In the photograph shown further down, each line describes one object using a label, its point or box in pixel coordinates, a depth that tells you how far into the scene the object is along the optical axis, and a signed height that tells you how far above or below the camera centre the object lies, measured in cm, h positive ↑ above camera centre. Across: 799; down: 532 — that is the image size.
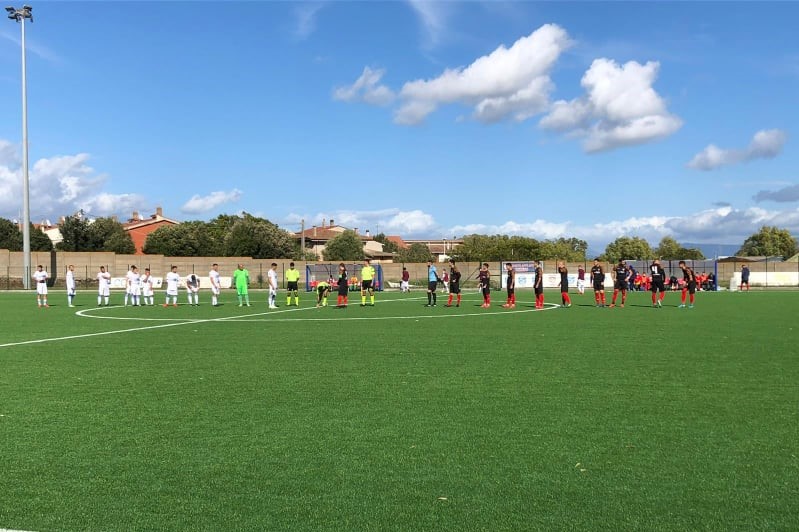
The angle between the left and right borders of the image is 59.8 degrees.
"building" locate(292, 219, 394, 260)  13100 +665
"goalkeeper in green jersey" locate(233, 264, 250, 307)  2892 -21
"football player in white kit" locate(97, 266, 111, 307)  2923 -15
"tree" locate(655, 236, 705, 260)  12425 +316
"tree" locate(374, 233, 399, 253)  15475 +634
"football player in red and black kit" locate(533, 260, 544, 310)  2692 -63
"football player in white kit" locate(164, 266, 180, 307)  2962 -25
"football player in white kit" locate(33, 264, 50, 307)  2876 -5
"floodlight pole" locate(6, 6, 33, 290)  4662 +917
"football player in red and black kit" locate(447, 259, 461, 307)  2756 -37
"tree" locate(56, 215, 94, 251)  8225 +537
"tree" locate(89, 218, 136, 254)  8281 +508
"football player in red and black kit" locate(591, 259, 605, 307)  2741 -45
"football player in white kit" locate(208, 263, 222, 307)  2991 -33
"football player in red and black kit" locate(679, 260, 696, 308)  2664 -43
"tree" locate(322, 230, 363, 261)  10412 +404
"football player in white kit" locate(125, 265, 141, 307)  2869 -16
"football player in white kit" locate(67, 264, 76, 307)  2923 -24
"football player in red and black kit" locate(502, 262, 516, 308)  2688 -61
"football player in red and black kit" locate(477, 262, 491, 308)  2672 -42
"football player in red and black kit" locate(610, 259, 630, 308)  2689 -34
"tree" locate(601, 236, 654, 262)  12369 +362
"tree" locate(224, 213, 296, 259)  8138 +419
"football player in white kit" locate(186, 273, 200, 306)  3034 -40
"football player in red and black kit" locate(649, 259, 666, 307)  2758 -42
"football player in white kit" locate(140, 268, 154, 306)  2961 -23
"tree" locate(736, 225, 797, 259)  12144 +423
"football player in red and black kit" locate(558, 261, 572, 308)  2752 -54
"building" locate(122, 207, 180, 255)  10419 +883
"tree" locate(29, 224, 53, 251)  8050 +463
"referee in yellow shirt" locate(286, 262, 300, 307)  2887 -17
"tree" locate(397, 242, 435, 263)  12042 +347
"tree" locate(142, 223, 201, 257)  8369 +437
